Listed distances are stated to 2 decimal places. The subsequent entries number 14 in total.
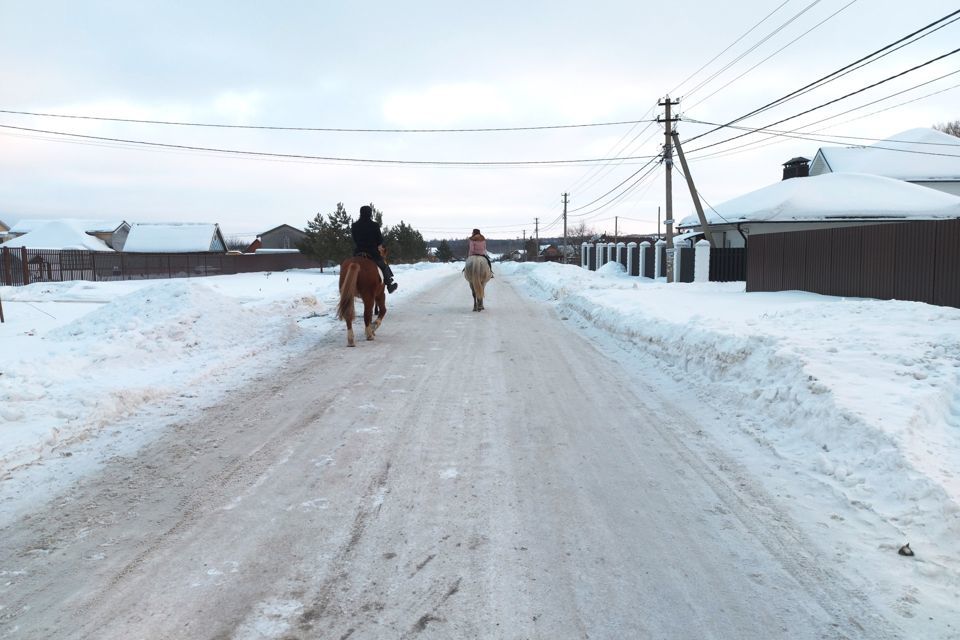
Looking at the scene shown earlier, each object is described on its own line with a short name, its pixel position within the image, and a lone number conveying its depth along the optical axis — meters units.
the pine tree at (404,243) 69.47
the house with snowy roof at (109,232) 76.56
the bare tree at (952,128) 66.38
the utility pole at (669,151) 27.78
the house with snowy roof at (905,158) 40.19
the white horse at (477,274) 15.92
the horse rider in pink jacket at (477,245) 16.16
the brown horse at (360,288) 10.71
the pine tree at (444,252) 117.88
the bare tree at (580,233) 144.68
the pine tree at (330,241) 54.31
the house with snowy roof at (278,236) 115.44
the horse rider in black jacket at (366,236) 11.65
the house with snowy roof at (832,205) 24.69
